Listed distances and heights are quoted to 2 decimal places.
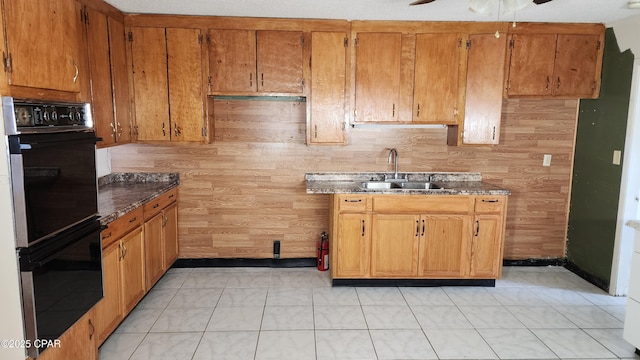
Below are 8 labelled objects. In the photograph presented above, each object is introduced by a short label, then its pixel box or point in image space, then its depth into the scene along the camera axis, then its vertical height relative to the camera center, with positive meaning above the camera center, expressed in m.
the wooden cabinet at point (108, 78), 2.90 +0.41
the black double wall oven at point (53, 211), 1.73 -0.37
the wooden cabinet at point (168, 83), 3.55 +0.44
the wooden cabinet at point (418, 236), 3.57 -0.87
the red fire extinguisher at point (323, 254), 4.02 -1.15
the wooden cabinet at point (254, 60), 3.61 +0.65
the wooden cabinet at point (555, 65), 3.71 +0.67
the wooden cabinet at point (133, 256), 2.57 -0.92
